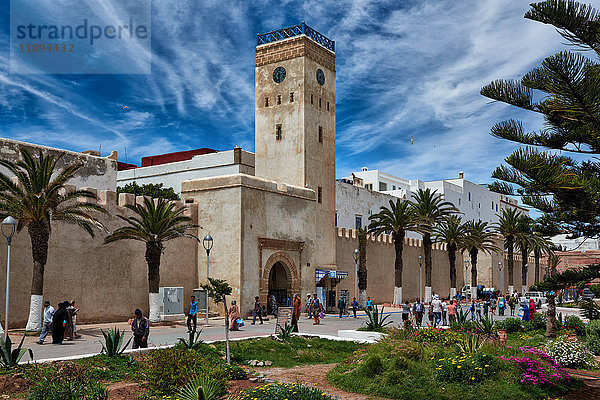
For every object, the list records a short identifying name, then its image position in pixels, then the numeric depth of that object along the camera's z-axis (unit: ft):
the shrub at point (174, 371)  34.94
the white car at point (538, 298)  143.74
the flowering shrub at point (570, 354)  48.65
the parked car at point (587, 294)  159.44
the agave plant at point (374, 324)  66.96
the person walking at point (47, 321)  59.67
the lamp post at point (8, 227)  52.08
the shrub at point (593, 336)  57.57
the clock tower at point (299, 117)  118.32
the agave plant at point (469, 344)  43.12
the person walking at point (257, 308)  91.39
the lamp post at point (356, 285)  111.83
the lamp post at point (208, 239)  82.94
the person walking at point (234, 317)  77.10
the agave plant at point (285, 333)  61.61
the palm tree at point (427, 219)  135.64
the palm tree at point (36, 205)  66.23
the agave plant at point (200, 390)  29.59
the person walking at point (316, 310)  91.45
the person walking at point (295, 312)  69.72
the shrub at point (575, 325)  68.54
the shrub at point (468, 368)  37.50
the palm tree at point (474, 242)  159.84
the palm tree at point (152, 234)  82.89
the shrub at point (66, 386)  31.22
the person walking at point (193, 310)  71.31
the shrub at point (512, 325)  73.35
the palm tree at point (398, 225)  133.18
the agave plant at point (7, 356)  40.93
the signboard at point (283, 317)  65.69
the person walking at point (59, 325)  59.77
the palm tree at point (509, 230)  176.55
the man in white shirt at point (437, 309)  85.63
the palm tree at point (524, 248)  179.63
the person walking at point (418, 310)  82.58
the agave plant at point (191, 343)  48.42
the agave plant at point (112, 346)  46.52
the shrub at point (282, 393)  29.94
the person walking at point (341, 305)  107.55
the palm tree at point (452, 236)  157.99
